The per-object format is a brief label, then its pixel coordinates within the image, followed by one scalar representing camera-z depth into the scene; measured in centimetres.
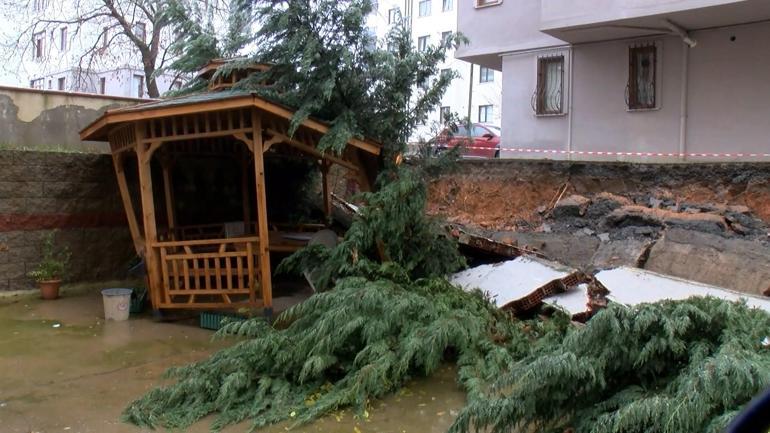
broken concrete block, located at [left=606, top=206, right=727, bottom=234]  883
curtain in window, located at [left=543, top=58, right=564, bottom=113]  1355
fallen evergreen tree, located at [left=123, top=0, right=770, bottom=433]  351
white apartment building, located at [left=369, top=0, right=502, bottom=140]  3841
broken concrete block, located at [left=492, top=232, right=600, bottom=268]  888
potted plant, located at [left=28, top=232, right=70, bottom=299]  925
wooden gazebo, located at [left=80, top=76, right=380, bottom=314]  752
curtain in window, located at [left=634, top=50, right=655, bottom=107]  1212
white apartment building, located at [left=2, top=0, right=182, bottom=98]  1798
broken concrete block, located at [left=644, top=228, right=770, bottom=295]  686
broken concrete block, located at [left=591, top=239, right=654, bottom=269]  779
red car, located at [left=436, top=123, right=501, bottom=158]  1638
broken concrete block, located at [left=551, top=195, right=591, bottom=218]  1045
